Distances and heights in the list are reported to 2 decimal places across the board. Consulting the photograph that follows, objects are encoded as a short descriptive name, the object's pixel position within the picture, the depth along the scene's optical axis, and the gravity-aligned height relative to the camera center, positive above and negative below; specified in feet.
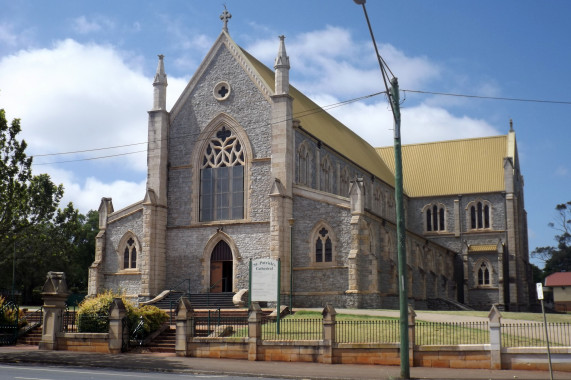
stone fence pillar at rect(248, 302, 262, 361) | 73.36 -5.26
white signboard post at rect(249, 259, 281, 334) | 87.97 +0.96
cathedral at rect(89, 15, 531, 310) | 113.29 +14.26
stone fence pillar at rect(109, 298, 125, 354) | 80.59 -5.06
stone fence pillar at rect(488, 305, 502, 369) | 64.18 -5.78
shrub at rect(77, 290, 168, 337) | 83.87 -3.65
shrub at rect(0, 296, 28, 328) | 92.99 -3.93
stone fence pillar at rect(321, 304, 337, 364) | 70.44 -4.90
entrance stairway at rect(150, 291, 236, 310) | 112.88 -2.35
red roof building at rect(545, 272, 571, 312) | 235.24 -1.19
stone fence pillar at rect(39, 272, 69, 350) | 83.30 -2.58
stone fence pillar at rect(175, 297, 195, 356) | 76.74 -4.87
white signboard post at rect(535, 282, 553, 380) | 52.90 -0.46
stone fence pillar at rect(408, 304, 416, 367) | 67.46 -4.94
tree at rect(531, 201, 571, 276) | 298.35 +13.95
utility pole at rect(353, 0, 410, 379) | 56.49 +5.01
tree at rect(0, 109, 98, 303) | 90.89 +11.39
